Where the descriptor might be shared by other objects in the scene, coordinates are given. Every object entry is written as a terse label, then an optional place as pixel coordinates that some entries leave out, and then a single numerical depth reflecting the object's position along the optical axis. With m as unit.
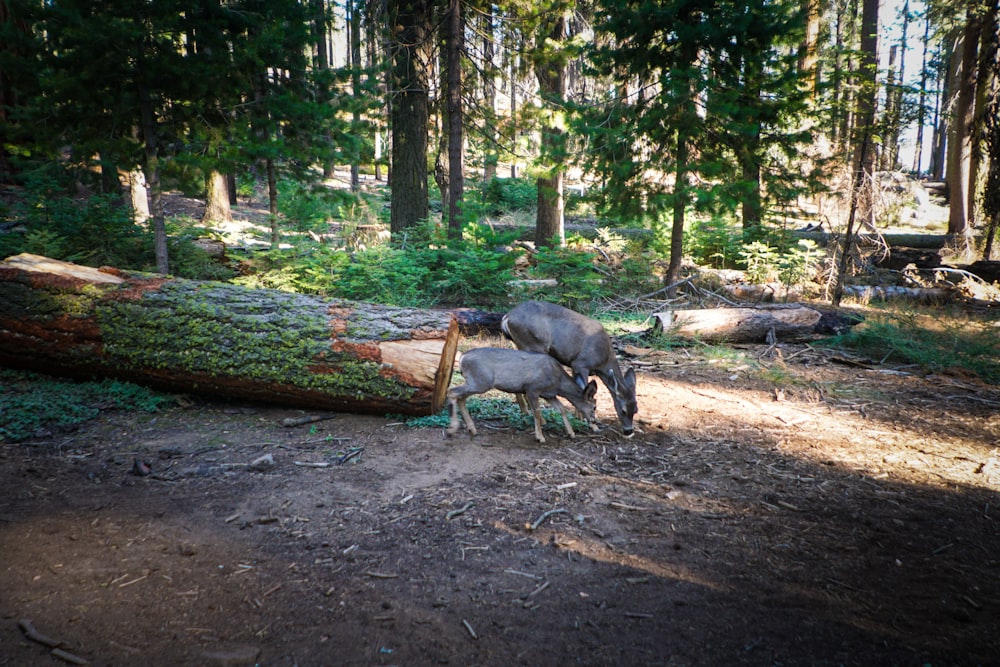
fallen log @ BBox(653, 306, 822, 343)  10.16
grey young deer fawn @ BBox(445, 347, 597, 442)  5.93
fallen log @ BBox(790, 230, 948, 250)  18.69
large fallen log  6.13
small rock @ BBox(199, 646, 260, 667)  2.78
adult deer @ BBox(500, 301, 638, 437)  6.94
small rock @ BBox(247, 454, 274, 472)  4.98
